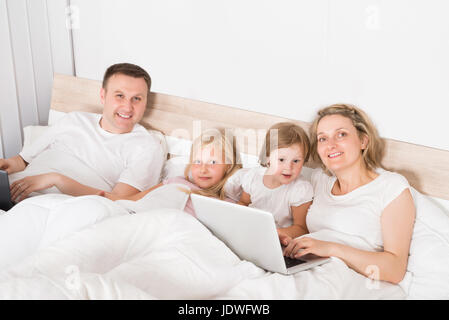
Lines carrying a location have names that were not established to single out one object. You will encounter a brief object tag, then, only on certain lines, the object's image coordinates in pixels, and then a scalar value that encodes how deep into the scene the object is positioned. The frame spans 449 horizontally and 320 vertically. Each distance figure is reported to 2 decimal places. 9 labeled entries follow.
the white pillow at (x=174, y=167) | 2.01
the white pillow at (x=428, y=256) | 1.32
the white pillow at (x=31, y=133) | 2.26
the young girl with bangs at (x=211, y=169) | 1.82
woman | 1.35
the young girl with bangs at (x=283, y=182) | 1.64
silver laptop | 1.21
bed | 1.12
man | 1.91
